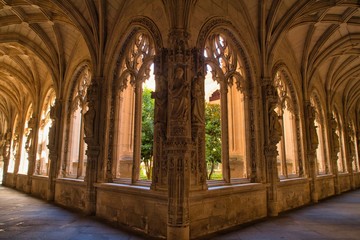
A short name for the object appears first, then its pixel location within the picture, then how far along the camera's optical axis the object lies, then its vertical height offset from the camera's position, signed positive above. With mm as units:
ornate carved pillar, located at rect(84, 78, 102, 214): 6898 +595
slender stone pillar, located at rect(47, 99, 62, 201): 9398 +656
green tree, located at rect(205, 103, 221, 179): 11852 +1188
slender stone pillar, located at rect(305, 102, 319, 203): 9570 +686
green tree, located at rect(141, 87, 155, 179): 11820 +1309
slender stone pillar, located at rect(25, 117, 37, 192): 12292 +668
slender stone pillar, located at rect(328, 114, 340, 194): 12490 +680
